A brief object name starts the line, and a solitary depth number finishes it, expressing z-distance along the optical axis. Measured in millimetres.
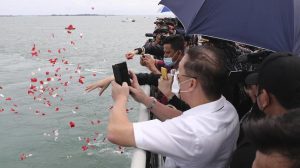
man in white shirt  1332
